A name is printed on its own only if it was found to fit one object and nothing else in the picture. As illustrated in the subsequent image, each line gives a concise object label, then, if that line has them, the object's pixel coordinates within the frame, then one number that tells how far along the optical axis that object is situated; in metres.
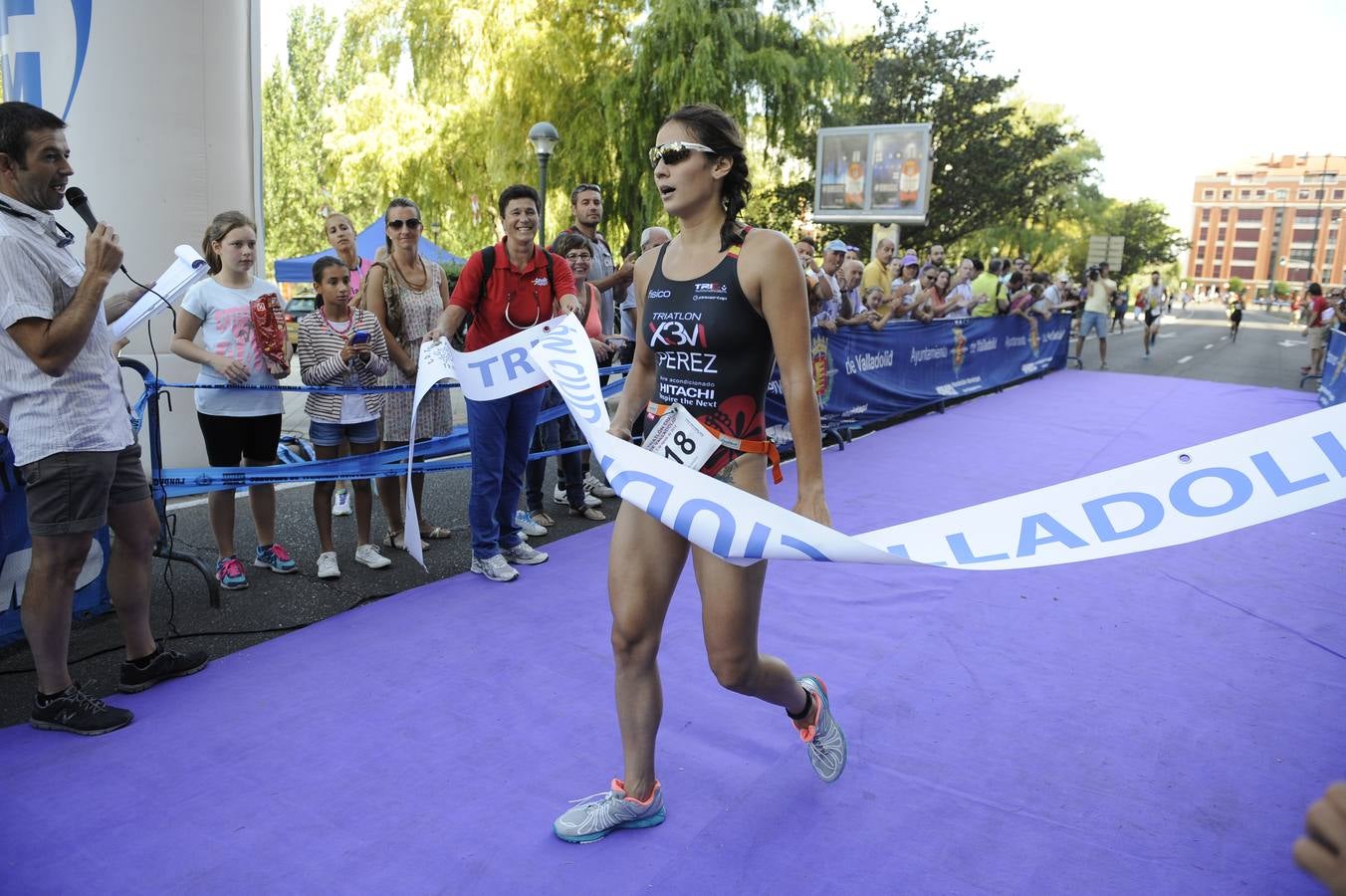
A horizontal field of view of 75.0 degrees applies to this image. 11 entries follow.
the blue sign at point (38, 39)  6.02
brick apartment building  144.75
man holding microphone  2.87
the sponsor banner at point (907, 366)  9.12
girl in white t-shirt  4.50
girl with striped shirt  4.83
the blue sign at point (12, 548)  3.59
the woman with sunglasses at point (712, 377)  2.37
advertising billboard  21.36
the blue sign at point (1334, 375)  12.11
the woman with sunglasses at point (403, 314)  5.09
